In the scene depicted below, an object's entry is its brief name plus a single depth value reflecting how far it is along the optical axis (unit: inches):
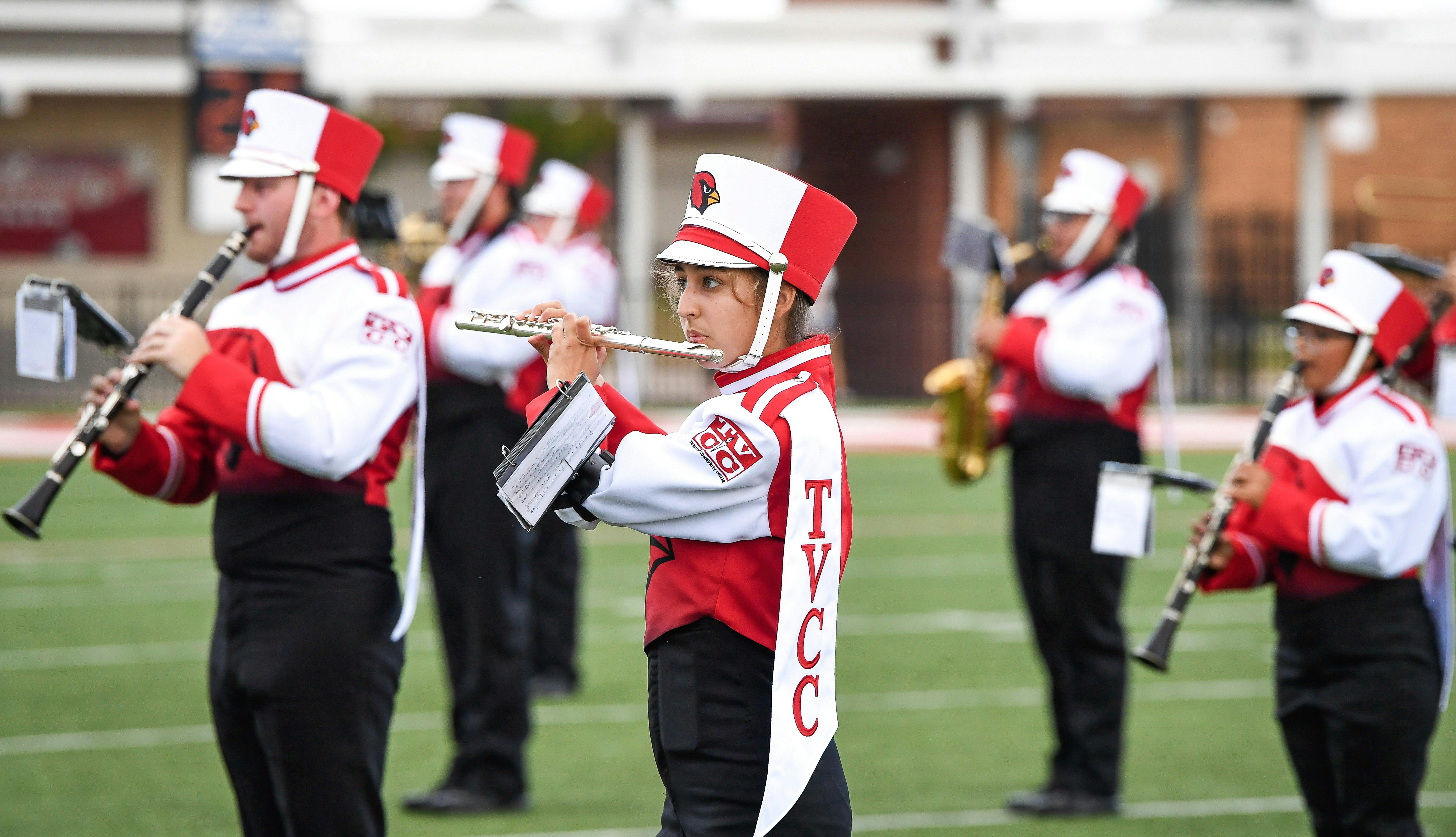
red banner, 1962.4
